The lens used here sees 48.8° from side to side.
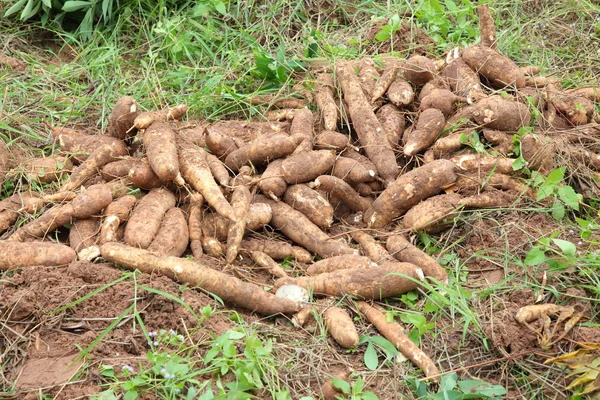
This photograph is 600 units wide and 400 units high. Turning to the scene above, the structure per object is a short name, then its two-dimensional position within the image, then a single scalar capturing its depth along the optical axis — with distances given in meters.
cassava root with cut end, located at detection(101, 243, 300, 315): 2.81
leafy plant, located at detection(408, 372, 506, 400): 2.40
